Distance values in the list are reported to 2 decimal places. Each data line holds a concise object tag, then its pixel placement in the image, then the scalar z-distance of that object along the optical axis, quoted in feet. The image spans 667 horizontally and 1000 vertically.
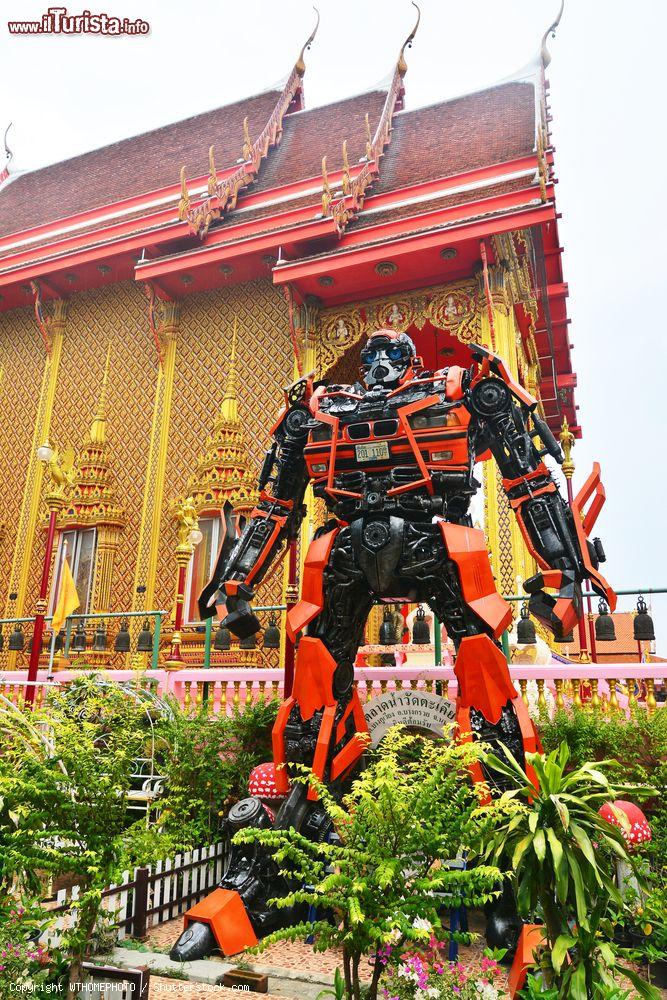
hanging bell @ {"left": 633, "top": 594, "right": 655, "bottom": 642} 20.07
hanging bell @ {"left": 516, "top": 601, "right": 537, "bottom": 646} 21.84
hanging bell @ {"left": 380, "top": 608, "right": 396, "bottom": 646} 22.97
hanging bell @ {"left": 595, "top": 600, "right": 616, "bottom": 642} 20.25
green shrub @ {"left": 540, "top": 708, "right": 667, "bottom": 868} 16.28
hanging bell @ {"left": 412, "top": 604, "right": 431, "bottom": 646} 22.65
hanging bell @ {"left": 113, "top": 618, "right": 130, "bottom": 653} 28.45
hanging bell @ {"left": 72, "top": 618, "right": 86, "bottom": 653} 32.83
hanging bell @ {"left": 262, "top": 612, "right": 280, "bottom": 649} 25.08
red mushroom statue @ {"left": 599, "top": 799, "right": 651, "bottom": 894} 12.99
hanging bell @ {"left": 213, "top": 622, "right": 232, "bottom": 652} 25.62
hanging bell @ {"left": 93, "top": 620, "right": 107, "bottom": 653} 30.50
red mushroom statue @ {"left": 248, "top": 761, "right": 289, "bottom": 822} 16.16
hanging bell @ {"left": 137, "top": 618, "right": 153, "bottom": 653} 27.73
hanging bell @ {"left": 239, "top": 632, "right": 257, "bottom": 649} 28.22
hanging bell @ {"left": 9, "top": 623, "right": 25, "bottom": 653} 33.78
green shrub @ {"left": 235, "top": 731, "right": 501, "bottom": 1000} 8.76
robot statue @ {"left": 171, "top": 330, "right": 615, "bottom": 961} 13.57
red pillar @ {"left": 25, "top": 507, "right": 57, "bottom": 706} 25.00
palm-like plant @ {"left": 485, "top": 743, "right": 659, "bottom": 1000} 9.07
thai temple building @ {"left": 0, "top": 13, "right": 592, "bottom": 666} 31.86
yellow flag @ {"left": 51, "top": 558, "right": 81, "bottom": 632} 28.35
